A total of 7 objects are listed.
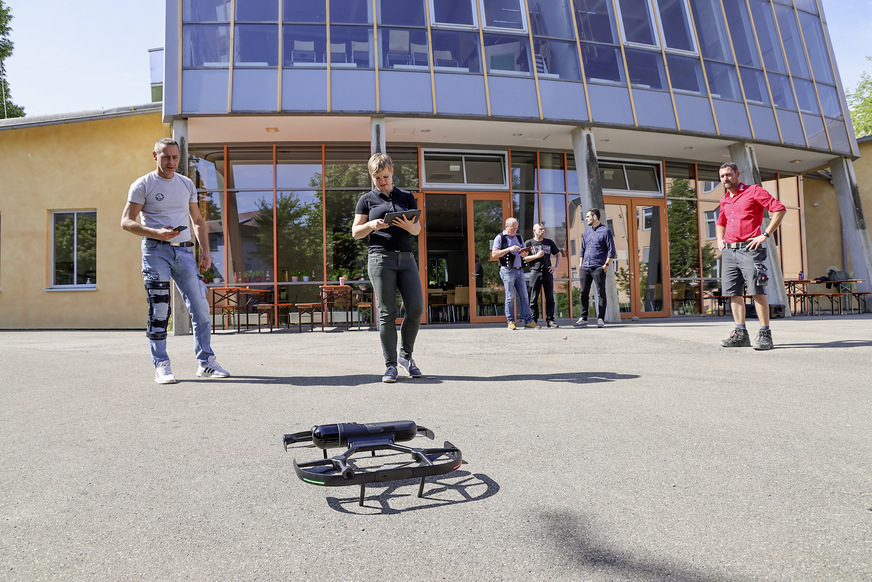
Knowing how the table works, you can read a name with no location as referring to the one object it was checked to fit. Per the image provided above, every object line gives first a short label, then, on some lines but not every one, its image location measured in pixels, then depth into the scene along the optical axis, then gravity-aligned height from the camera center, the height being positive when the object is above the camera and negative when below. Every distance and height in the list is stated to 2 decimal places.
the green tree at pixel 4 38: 21.45 +11.06
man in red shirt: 6.53 +0.70
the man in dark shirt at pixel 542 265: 10.66 +0.86
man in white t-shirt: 4.86 +0.69
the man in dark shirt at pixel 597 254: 10.46 +1.02
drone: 2.04 -0.55
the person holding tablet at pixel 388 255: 4.89 +0.53
